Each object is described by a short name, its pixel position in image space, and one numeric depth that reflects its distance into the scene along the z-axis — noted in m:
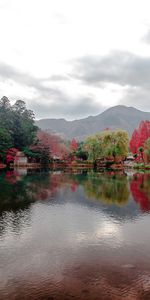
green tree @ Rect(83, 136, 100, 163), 70.94
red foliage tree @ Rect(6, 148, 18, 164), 72.62
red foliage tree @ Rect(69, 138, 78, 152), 86.24
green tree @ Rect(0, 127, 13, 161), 69.81
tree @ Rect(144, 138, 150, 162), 64.19
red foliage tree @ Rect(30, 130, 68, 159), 77.79
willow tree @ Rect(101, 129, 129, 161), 68.12
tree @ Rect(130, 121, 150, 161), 72.69
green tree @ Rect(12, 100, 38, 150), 79.04
